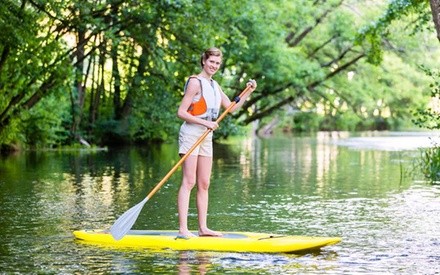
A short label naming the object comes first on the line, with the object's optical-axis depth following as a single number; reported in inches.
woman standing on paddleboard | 418.3
